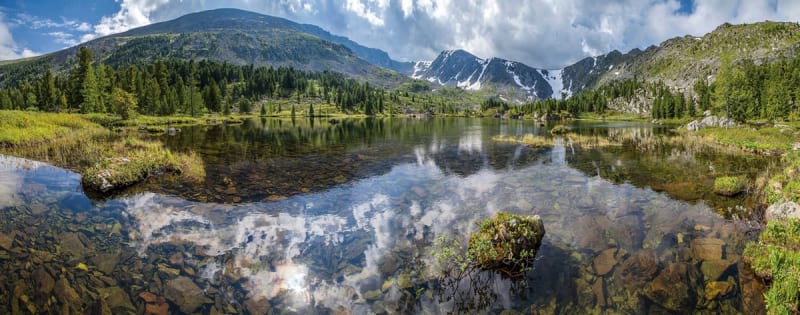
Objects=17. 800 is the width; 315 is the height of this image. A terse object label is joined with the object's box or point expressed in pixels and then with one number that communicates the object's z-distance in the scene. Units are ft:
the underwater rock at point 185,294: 33.76
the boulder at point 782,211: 53.98
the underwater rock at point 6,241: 43.98
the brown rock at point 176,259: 42.39
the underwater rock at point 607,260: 43.06
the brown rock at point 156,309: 32.73
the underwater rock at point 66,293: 33.28
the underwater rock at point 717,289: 37.19
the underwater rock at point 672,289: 35.88
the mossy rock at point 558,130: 267.18
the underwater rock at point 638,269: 40.14
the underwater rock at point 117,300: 32.58
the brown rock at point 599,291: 36.34
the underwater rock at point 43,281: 34.78
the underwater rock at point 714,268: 41.14
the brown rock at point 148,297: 34.35
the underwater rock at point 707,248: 46.56
